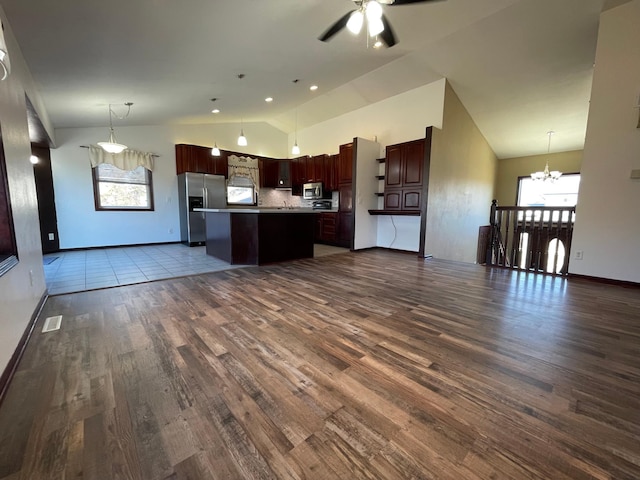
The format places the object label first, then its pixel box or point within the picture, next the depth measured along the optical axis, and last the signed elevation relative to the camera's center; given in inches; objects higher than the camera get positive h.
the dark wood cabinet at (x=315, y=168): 278.8 +44.2
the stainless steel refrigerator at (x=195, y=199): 254.8 +8.3
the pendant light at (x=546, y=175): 243.5 +35.7
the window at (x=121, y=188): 233.8 +16.7
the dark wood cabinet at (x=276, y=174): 315.3 +42.3
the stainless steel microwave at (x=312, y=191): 280.7 +20.0
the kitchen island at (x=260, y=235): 177.2 -18.6
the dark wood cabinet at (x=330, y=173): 264.2 +36.9
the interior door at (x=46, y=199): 207.2 +4.8
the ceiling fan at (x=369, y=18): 91.4 +70.8
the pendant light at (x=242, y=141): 207.0 +52.7
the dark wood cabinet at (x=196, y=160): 262.8 +47.9
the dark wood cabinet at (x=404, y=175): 206.5 +28.7
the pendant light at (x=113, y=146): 171.2 +39.5
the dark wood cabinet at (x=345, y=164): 237.8 +42.2
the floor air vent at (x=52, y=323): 85.0 -39.7
